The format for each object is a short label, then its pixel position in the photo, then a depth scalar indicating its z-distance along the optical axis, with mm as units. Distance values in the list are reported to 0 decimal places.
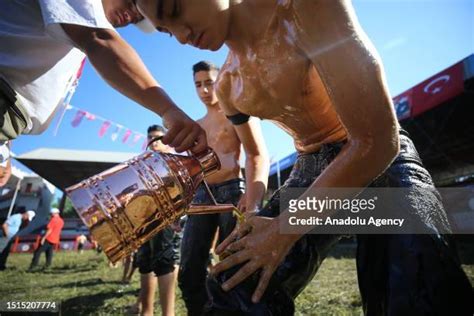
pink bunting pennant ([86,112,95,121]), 13352
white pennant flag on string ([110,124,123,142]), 14172
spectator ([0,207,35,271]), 8070
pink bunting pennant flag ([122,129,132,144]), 14331
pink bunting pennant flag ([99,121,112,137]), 13859
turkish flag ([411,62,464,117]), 7164
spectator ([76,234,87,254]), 18094
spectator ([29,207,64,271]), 10664
